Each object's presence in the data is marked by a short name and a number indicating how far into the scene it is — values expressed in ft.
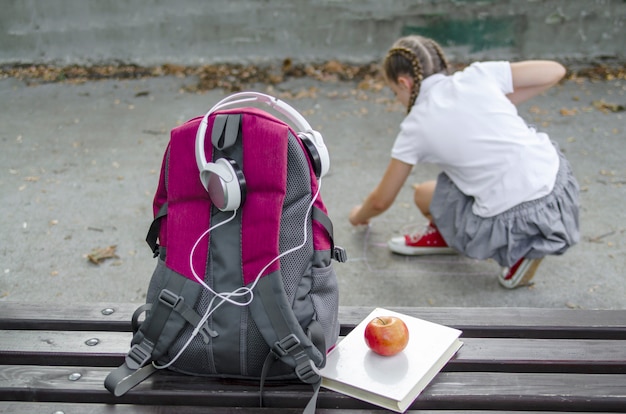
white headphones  5.29
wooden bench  5.49
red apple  5.74
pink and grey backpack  5.44
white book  5.42
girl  9.71
